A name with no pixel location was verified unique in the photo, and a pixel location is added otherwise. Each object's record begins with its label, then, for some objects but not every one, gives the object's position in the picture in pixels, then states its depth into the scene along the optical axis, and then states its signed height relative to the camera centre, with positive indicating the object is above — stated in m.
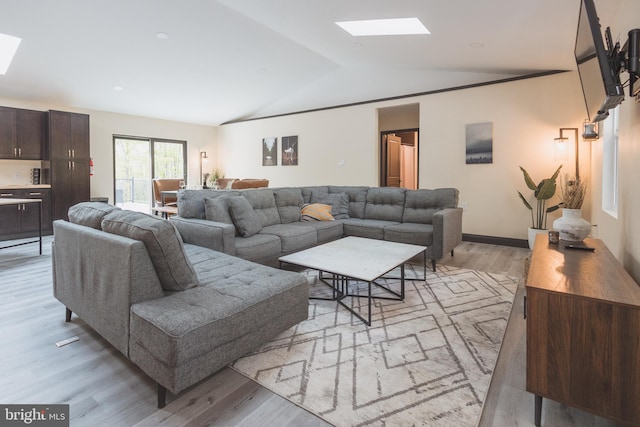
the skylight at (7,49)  4.19 +1.98
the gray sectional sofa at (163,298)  1.46 -0.52
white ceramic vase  2.19 -0.20
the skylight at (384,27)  3.47 +1.92
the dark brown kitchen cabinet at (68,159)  5.59 +0.69
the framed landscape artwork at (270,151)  7.81 +1.12
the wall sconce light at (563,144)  4.37 +0.72
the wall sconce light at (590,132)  3.80 +0.77
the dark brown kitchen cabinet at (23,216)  5.19 -0.28
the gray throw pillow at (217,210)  3.30 -0.12
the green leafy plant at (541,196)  4.33 +0.02
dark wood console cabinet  1.25 -0.58
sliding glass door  7.18 +0.77
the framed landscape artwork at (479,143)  5.01 +0.85
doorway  6.90 +0.92
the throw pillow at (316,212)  4.43 -0.20
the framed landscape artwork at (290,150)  7.44 +1.09
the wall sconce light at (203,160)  8.63 +1.01
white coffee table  2.42 -0.51
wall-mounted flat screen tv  1.61 +0.73
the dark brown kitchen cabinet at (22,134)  5.26 +1.08
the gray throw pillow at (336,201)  4.69 -0.04
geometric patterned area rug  1.51 -0.94
